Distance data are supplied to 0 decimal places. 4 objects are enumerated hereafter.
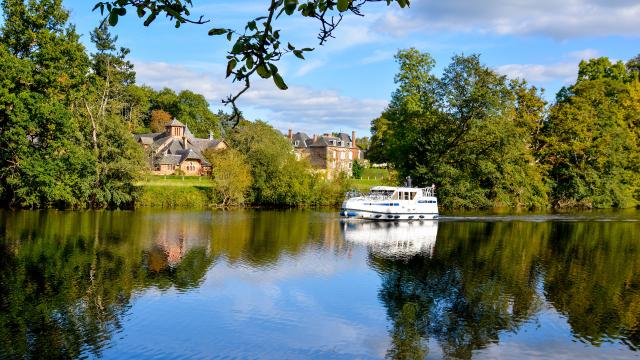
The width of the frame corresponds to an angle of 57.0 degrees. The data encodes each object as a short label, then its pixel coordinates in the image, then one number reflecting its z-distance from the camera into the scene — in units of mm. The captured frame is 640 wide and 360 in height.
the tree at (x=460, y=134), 59906
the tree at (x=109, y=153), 52031
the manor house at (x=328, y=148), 111125
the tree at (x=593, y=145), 68500
